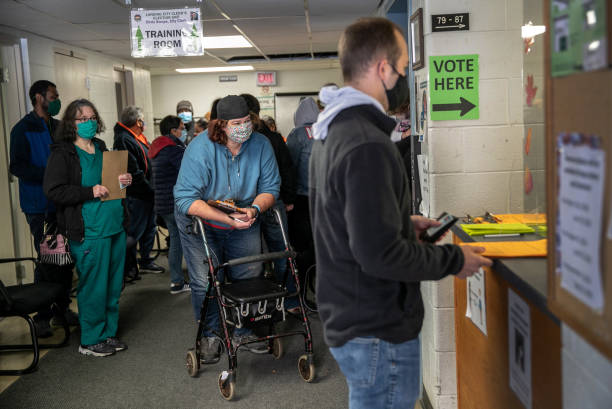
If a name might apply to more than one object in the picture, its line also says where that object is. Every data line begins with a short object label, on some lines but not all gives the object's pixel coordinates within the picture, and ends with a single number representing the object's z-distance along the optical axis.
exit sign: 11.63
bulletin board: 0.90
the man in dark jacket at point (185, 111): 6.24
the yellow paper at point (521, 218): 2.00
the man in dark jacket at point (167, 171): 4.84
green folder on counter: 2.02
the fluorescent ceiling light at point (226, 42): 7.01
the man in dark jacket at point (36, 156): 4.24
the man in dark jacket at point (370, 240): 1.37
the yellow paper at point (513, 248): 1.73
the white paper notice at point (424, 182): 2.67
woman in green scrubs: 3.52
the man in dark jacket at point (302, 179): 4.39
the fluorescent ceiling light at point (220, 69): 10.51
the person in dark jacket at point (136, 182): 5.33
